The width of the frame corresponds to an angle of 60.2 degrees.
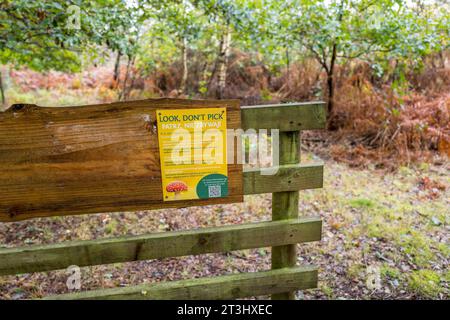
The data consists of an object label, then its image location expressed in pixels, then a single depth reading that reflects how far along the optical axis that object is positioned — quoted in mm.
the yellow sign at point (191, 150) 2260
